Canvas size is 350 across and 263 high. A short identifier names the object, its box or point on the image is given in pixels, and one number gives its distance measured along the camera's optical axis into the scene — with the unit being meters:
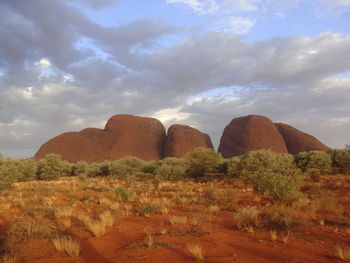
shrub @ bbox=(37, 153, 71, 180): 31.00
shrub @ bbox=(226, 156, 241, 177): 23.38
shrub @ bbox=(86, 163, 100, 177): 33.09
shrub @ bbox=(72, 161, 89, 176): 34.75
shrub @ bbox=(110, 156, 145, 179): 30.21
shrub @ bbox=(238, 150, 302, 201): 10.85
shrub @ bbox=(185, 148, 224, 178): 25.05
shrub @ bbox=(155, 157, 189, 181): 24.86
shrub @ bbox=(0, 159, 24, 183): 23.96
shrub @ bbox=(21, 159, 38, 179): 29.59
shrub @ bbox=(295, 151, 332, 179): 24.31
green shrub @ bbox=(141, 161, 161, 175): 30.02
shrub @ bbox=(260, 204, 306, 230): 6.90
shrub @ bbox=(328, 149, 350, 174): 24.07
